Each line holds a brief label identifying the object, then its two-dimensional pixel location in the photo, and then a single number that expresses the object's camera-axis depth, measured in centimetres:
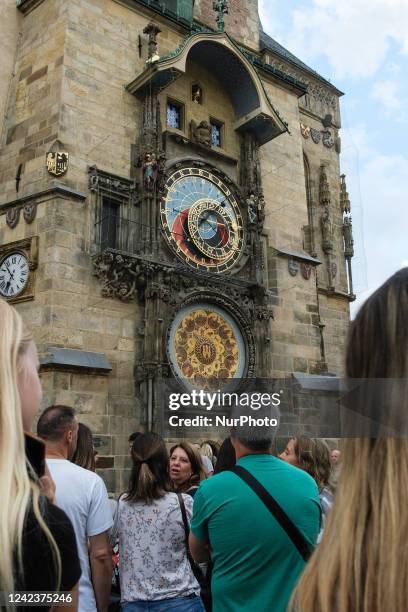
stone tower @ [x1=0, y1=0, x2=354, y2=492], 997
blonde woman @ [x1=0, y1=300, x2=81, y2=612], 127
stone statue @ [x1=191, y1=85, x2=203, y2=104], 1318
